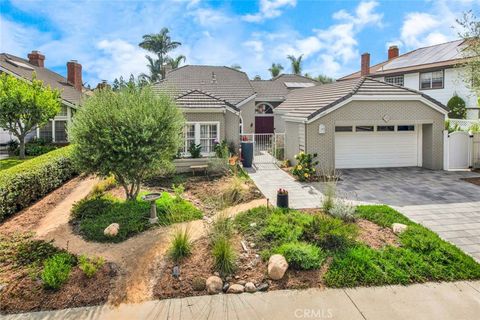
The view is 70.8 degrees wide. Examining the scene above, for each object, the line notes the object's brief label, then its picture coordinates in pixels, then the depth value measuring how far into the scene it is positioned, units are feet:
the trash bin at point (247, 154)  58.29
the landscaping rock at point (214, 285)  19.49
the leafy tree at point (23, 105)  59.53
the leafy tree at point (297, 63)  162.09
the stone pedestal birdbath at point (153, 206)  28.57
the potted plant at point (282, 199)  32.50
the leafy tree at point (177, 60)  141.79
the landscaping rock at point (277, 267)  20.54
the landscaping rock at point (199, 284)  19.65
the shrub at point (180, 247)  22.55
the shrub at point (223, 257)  21.09
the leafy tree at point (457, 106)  79.51
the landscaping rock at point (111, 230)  26.13
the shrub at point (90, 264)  20.30
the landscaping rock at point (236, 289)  19.51
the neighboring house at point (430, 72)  80.92
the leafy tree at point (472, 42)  46.24
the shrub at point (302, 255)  21.38
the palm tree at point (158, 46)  142.31
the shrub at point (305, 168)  47.49
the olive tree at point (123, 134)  29.99
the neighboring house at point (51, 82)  75.00
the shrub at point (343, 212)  28.50
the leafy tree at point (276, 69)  167.63
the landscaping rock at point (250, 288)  19.57
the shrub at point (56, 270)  19.30
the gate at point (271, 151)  64.59
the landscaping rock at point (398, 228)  26.61
